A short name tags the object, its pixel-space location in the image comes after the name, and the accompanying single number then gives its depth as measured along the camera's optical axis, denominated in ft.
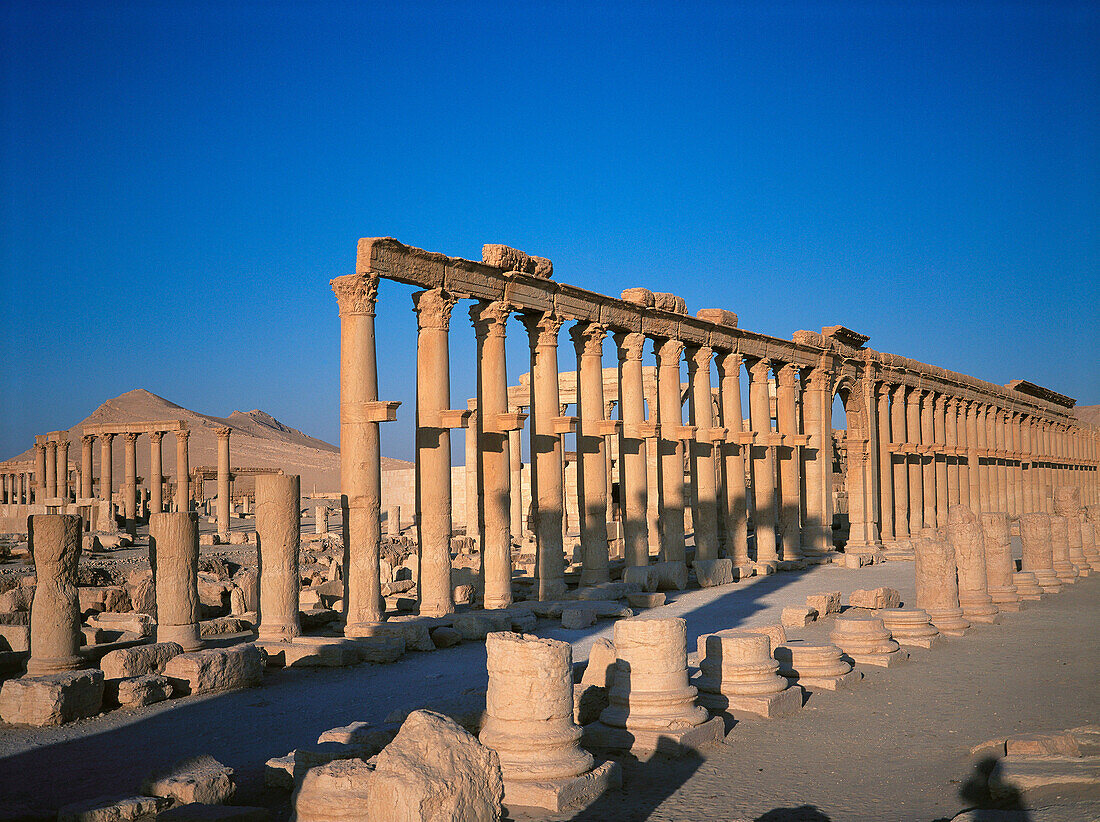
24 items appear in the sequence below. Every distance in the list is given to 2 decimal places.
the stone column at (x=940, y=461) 134.31
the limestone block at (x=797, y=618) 56.34
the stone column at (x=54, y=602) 42.22
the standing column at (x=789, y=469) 99.30
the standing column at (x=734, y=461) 89.45
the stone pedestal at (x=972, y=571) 59.36
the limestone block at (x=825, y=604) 59.82
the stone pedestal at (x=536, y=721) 26.61
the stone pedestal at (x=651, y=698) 31.37
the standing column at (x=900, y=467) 121.39
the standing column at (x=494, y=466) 62.23
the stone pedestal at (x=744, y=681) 35.96
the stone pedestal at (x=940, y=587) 55.48
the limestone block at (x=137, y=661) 41.24
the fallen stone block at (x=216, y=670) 40.96
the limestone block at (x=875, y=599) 60.34
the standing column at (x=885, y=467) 118.42
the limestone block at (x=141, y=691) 38.73
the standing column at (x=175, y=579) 47.65
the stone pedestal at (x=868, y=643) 45.52
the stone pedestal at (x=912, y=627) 50.62
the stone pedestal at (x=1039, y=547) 74.74
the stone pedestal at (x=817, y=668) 40.68
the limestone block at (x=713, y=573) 79.05
